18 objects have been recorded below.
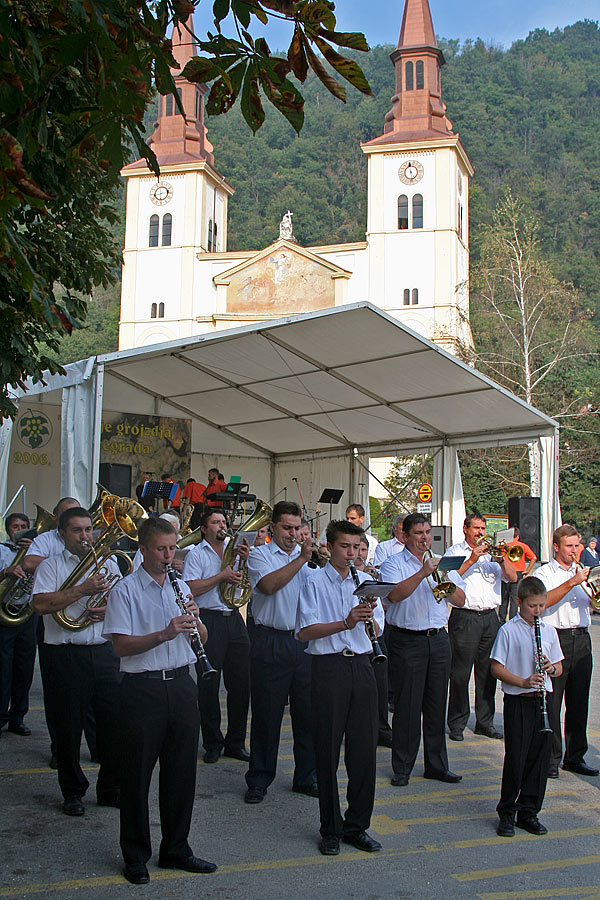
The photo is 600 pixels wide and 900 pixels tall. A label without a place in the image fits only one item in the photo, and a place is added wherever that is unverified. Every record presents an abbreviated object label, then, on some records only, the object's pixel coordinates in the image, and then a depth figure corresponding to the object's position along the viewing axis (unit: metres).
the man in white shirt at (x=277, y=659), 5.96
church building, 46.91
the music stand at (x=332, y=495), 17.08
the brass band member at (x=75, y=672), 5.37
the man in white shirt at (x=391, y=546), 8.64
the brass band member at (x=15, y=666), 7.30
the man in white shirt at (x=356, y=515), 10.31
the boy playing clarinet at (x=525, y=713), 5.23
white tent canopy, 14.13
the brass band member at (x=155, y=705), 4.37
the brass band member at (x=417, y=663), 6.32
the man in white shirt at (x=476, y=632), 7.79
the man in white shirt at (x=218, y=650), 6.78
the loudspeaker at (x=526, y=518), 15.59
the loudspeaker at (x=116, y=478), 14.80
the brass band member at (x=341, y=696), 4.88
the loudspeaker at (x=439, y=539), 17.12
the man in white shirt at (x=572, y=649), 6.56
